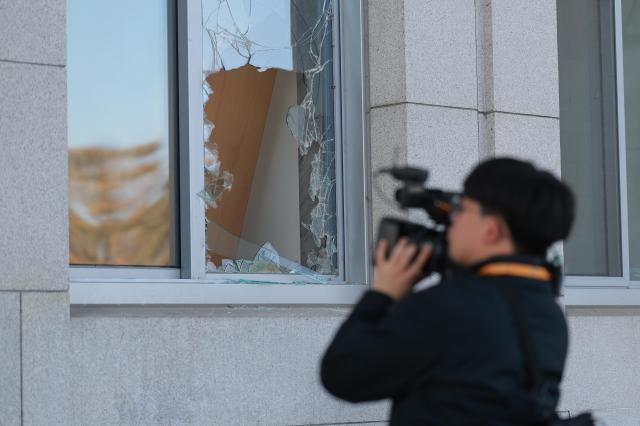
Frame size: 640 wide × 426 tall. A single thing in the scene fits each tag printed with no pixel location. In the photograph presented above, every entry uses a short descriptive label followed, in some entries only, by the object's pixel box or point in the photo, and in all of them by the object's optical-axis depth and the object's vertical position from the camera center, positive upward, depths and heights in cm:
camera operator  569 -12
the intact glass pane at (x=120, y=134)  1235 +75
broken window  1341 +80
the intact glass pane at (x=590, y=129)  1737 +102
